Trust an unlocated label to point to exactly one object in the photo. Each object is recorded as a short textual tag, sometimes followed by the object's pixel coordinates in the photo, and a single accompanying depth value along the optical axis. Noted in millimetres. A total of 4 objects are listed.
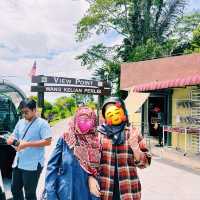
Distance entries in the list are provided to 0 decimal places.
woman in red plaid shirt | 1896
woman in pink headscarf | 1830
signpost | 7686
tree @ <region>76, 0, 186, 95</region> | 14713
